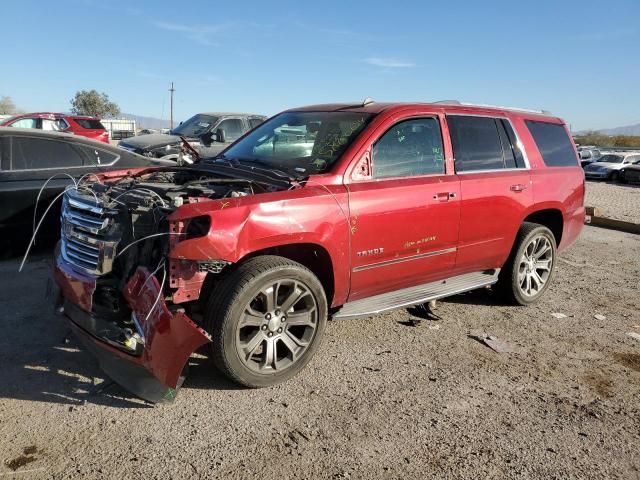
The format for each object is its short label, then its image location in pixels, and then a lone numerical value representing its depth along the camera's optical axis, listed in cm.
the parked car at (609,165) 2712
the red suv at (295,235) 312
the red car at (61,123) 1769
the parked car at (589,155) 3209
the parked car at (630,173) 2491
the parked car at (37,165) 559
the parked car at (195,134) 1138
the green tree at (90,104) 7300
